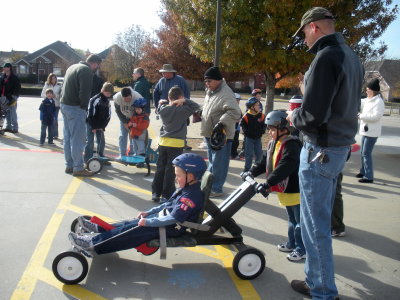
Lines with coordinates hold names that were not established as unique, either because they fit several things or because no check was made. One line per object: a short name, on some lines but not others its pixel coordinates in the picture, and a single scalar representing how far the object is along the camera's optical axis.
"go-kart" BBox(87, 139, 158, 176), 7.56
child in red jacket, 7.95
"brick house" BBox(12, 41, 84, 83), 61.69
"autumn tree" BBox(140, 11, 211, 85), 22.12
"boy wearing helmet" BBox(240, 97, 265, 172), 7.77
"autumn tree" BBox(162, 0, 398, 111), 10.15
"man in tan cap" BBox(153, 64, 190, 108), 8.31
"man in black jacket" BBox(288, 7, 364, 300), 2.90
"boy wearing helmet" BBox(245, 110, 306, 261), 3.84
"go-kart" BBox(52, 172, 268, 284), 3.56
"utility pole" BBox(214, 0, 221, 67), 8.82
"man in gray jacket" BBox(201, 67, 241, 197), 6.00
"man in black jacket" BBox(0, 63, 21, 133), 11.18
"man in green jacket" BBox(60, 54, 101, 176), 6.98
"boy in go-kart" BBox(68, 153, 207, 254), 3.70
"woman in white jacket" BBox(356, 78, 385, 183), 7.43
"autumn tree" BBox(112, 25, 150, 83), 43.84
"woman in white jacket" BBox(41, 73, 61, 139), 10.66
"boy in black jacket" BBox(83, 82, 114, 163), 7.92
